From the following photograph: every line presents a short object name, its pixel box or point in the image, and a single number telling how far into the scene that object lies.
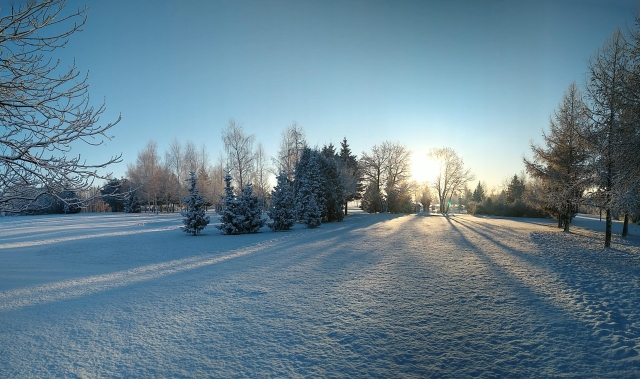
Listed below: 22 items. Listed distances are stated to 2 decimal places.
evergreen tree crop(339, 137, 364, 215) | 37.35
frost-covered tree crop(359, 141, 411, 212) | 46.59
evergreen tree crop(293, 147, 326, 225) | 23.45
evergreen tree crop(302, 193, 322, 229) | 22.77
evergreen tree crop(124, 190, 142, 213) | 47.87
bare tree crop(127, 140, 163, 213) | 42.72
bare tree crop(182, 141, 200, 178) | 46.44
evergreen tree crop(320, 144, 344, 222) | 27.80
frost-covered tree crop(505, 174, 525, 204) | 46.44
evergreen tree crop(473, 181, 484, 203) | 74.69
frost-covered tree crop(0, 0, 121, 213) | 3.78
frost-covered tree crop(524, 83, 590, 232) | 16.95
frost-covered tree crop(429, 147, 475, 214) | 46.34
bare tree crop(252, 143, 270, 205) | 39.59
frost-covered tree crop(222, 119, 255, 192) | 36.19
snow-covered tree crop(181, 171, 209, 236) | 18.89
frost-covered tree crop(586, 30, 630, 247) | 11.48
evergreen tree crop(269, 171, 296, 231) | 20.72
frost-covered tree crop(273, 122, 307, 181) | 34.72
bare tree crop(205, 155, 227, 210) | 43.00
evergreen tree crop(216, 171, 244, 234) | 19.14
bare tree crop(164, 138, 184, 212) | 45.16
